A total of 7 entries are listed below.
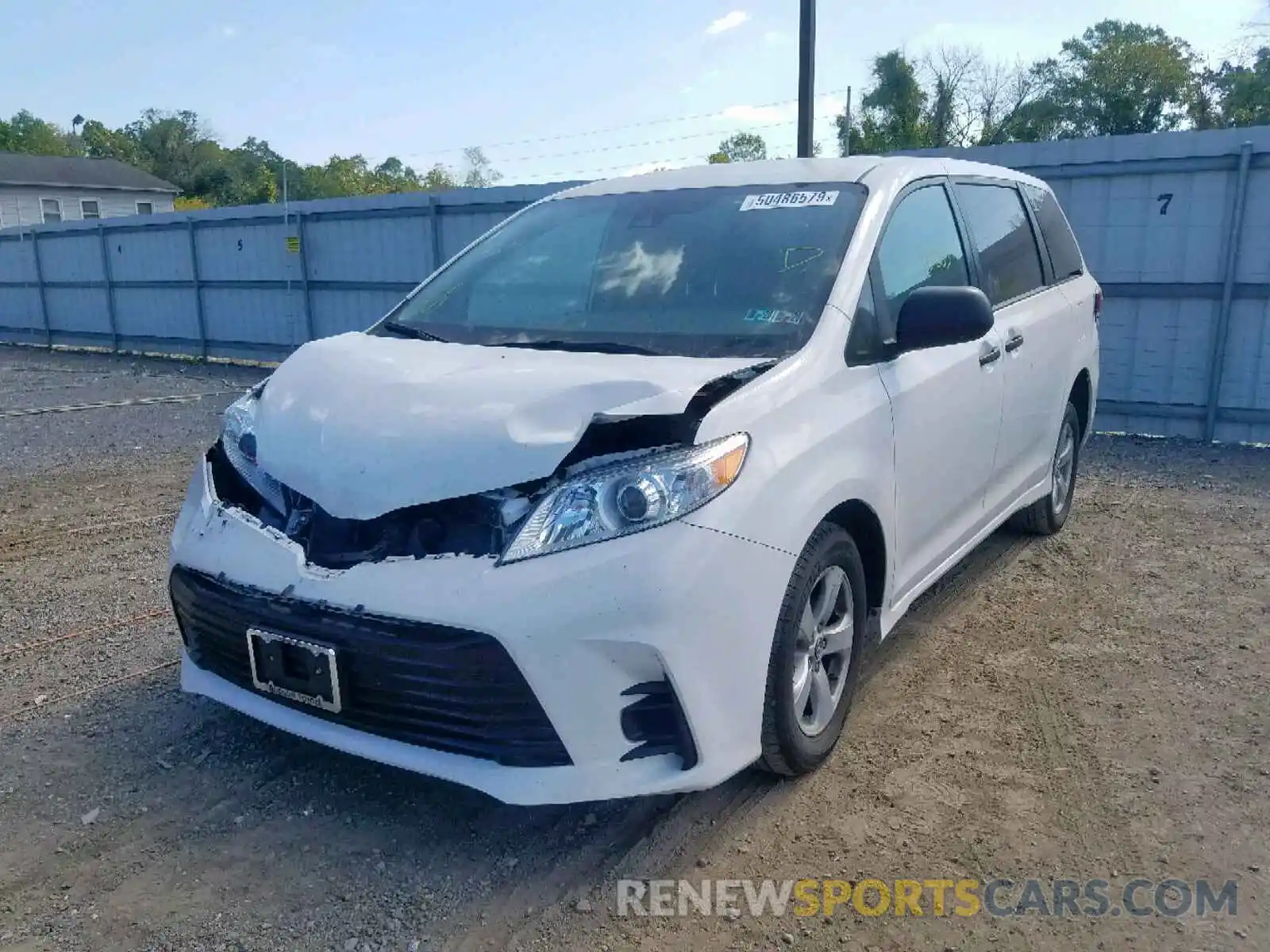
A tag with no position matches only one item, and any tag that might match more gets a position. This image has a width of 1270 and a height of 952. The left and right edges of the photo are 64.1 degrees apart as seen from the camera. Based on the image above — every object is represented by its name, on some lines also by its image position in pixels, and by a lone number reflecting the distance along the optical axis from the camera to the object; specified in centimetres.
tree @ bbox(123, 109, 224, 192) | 6900
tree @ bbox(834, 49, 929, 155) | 4300
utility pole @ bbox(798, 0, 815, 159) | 1424
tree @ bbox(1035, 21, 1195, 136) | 4366
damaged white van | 235
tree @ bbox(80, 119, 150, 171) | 7021
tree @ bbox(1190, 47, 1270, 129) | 3644
